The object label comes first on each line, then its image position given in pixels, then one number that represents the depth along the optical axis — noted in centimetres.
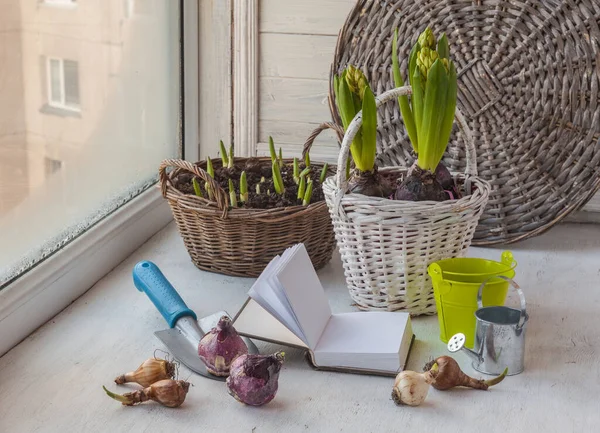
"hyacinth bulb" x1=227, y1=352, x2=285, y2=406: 122
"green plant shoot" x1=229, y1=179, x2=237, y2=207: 150
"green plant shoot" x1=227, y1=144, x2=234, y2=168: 162
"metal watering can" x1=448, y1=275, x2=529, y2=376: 128
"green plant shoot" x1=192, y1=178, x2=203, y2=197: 153
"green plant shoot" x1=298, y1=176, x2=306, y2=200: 152
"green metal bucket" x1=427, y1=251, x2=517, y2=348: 132
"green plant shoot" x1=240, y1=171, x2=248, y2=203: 150
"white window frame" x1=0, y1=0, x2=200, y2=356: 137
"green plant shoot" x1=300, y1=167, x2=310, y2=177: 155
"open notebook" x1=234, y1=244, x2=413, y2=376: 130
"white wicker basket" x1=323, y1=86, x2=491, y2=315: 135
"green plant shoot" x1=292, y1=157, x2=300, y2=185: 158
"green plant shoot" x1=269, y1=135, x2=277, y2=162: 159
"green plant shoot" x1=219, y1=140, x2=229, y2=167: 161
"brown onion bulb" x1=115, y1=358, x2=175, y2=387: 126
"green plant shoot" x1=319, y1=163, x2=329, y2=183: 155
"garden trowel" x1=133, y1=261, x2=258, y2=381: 132
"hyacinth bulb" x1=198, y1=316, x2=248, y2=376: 127
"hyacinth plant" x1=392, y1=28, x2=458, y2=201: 135
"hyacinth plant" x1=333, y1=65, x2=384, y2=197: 138
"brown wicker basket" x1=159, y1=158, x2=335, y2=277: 147
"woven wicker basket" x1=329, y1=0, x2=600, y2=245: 160
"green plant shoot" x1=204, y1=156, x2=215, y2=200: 151
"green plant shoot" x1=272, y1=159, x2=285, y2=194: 153
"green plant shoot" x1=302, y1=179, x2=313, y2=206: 151
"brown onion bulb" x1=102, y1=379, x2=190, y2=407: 123
